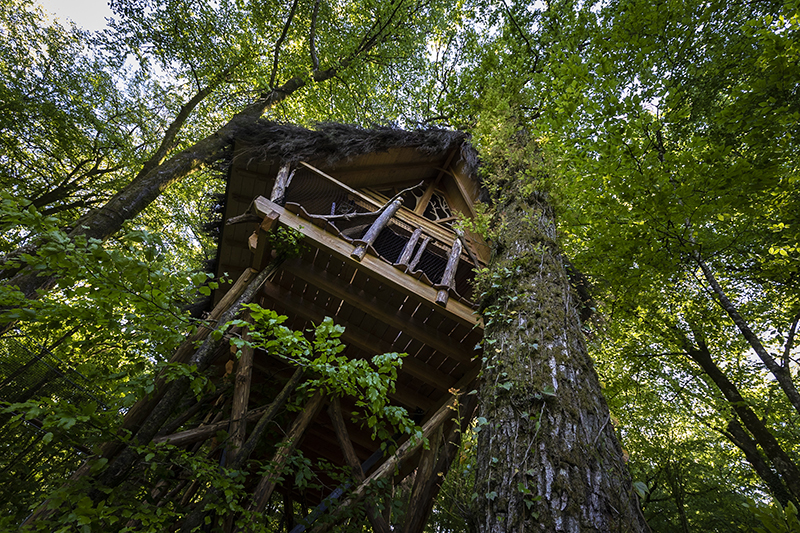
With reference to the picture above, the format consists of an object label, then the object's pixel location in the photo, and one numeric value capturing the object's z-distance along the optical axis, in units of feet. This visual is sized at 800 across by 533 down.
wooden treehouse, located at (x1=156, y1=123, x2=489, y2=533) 14.24
